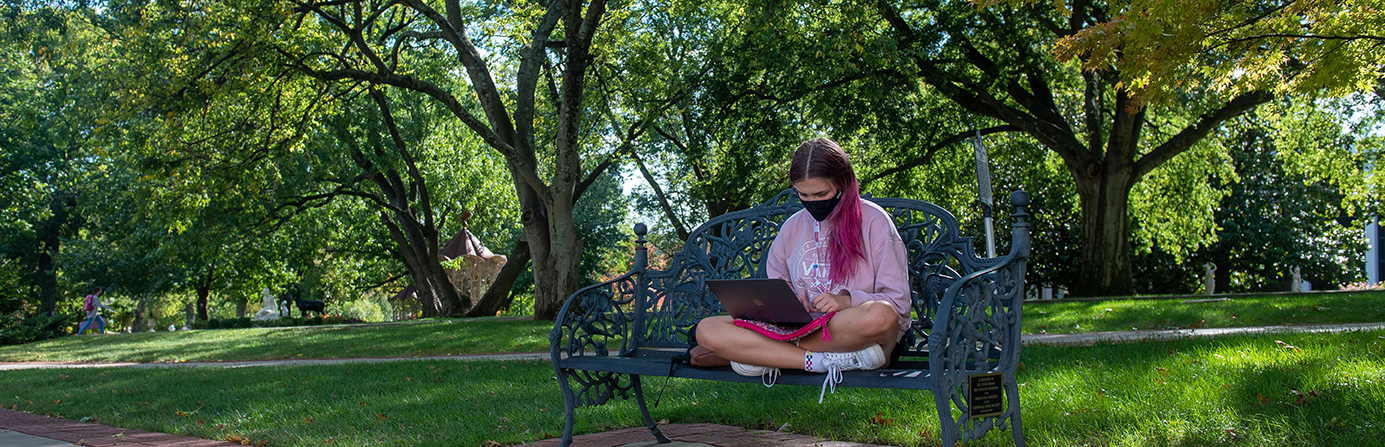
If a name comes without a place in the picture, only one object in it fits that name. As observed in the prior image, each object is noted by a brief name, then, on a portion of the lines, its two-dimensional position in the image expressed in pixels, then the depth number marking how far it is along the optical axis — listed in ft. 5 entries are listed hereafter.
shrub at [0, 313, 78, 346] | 62.90
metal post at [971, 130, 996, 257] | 34.71
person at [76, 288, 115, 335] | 85.85
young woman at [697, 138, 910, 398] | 11.36
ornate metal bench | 10.58
